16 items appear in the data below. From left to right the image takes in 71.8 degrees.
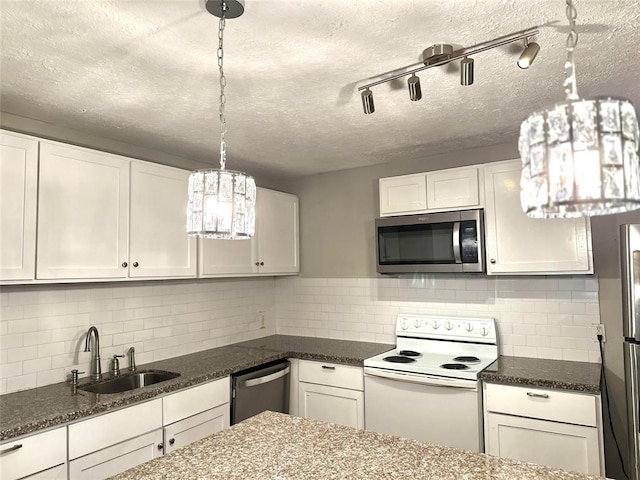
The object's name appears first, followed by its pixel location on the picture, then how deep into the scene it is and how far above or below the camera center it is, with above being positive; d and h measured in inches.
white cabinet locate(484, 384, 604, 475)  91.2 -35.4
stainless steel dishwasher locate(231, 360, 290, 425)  115.0 -33.8
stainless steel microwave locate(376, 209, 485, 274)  114.8 +6.0
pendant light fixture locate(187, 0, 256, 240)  51.8 +7.7
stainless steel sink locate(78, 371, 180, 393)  101.8 -27.5
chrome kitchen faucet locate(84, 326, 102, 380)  103.8 -21.3
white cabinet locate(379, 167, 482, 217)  117.3 +20.2
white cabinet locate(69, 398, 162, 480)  81.0 -33.6
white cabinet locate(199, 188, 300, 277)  128.3 +6.3
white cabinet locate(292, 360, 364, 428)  121.0 -35.9
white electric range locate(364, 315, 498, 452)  103.1 -28.3
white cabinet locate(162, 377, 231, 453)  97.7 -33.9
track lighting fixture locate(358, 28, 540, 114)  62.5 +32.0
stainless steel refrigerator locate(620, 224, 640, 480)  83.7 -13.6
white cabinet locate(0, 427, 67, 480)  71.7 -31.2
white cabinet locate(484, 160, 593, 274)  103.6 +6.4
